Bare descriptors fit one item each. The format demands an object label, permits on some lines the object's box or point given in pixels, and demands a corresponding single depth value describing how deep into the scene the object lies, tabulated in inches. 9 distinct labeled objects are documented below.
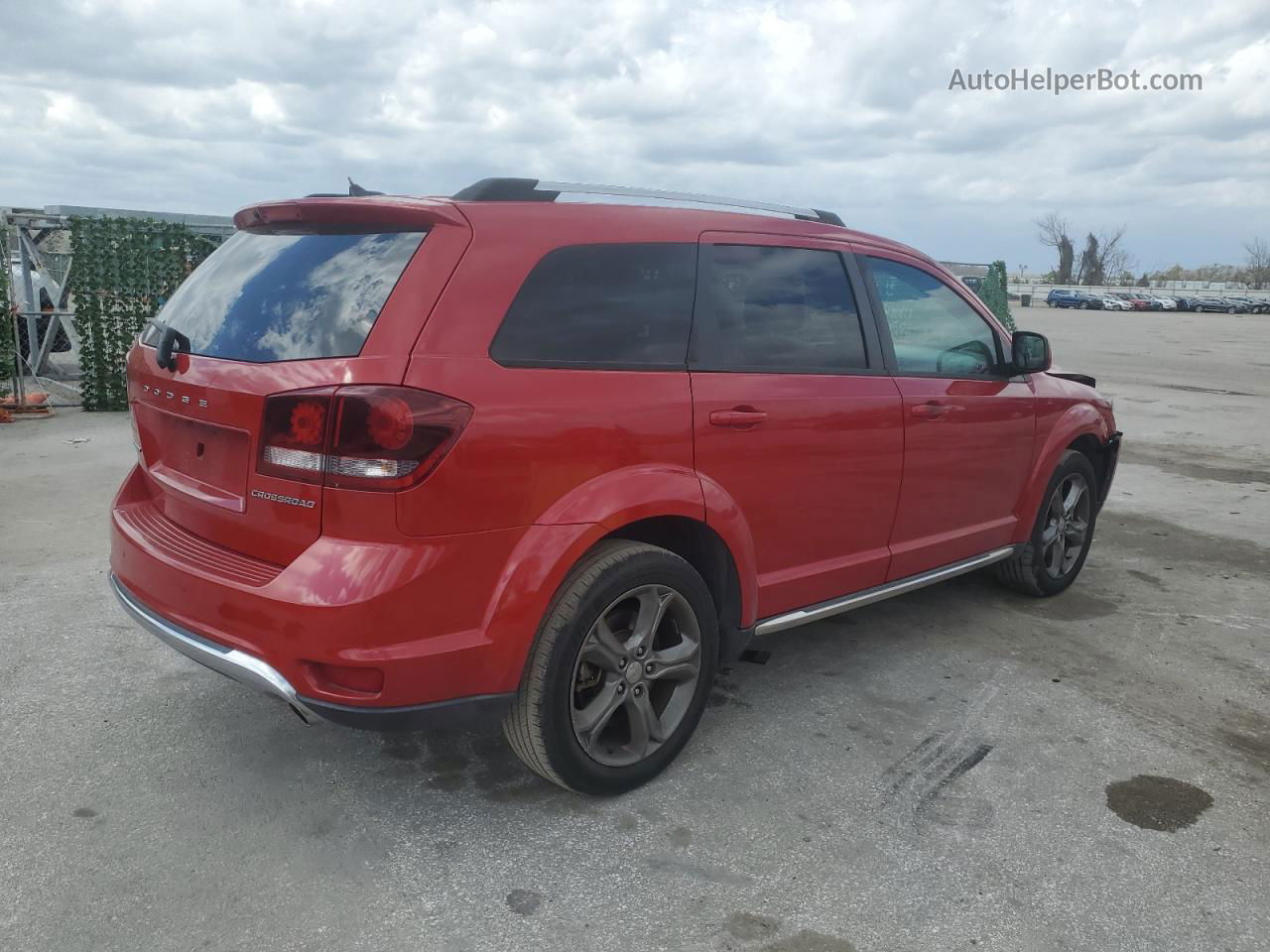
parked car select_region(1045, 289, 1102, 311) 2672.2
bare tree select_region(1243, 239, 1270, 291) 3631.9
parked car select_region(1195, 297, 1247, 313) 2571.4
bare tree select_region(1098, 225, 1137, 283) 4210.1
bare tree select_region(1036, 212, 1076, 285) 4020.7
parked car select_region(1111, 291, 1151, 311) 2610.7
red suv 99.8
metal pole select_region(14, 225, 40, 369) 428.8
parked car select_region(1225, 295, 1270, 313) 2475.4
